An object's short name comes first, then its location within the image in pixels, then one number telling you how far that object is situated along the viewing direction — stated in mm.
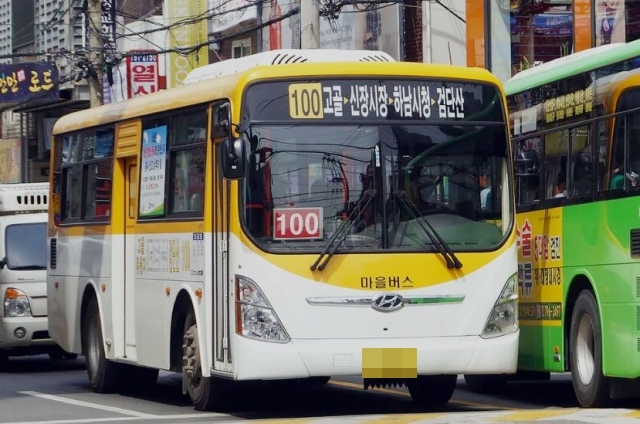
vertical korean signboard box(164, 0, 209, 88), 36094
